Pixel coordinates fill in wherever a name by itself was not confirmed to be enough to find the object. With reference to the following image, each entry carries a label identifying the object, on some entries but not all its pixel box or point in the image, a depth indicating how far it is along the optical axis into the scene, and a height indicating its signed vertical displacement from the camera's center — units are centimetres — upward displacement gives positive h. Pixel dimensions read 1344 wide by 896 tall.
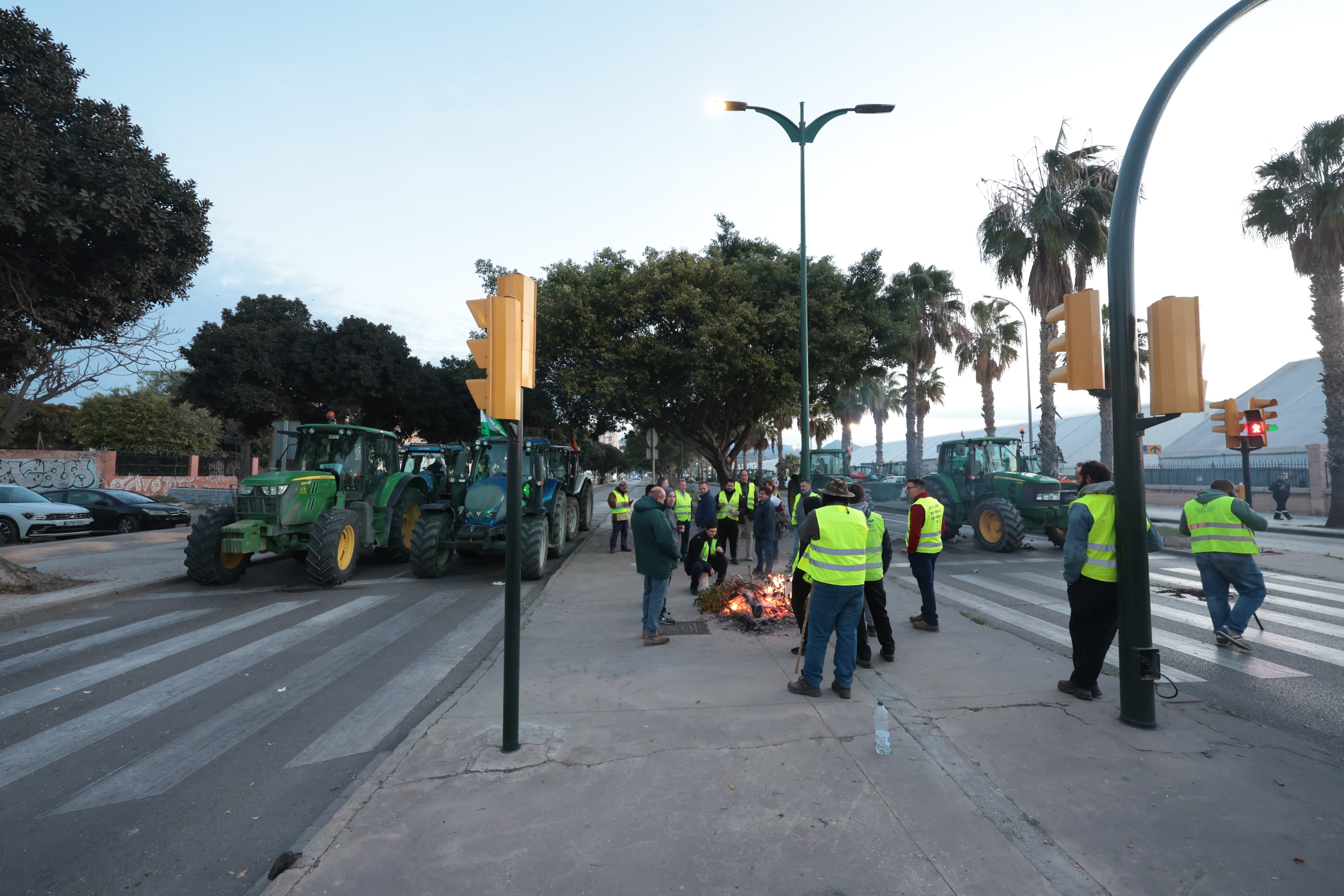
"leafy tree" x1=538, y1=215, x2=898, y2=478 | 1828 +421
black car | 1925 -86
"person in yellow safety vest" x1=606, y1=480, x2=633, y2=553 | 1479 -70
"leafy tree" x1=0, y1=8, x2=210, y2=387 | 769 +318
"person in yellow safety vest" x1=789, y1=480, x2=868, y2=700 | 503 -78
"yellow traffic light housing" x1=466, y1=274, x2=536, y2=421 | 399 +75
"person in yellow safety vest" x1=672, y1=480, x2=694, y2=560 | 1291 -53
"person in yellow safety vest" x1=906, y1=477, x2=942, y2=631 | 702 -67
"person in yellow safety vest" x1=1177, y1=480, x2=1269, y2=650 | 649 -71
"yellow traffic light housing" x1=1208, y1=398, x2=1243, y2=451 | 1303 +115
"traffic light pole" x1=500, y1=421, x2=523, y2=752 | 410 -65
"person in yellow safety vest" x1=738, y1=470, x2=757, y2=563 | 1246 -46
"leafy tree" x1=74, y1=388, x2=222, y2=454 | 3941 +320
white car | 1662 -94
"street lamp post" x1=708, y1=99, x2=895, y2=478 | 1127 +590
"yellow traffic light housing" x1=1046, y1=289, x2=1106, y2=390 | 477 +97
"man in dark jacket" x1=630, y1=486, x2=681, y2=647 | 679 -73
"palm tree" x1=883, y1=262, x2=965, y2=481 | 2806 +706
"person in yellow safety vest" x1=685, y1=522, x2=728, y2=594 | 964 -115
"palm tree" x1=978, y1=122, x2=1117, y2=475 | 1891 +712
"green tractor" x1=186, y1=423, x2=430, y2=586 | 1029 -55
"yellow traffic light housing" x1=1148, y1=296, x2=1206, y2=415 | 447 +81
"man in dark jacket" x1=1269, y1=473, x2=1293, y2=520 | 2208 -43
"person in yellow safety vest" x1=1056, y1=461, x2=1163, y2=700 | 481 -72
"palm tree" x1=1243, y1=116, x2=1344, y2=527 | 1716 +660
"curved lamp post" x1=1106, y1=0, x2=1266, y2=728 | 449 +39
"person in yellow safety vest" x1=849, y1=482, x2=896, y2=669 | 601 -105
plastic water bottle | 399 -148
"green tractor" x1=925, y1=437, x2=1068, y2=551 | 1389 -32
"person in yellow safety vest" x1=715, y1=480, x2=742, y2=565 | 1155 -52
